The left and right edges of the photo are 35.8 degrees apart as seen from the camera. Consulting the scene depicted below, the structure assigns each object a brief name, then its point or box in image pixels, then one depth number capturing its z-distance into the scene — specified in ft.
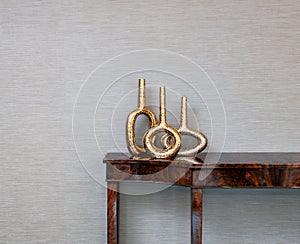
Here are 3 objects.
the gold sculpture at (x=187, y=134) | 6.13
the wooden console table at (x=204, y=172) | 5.41
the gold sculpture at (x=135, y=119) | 6.22
